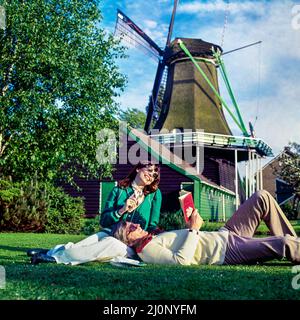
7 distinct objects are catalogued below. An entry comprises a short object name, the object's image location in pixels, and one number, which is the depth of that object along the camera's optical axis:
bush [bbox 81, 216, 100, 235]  17.17
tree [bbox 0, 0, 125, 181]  13.62
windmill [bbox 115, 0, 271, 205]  31.00
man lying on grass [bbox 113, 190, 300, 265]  4.90
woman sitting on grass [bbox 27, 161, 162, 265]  5.15
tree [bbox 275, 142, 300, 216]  32.12
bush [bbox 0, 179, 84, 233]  16.23
